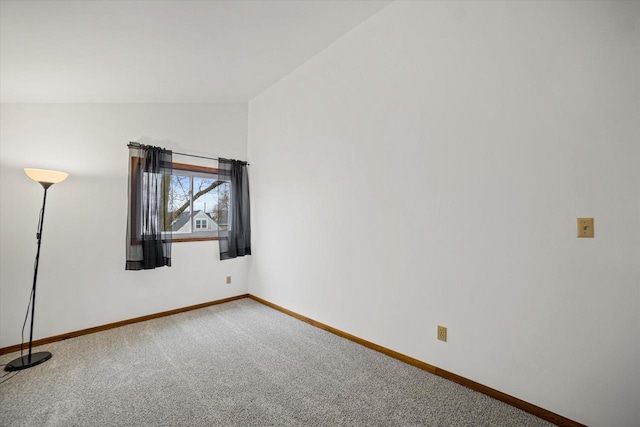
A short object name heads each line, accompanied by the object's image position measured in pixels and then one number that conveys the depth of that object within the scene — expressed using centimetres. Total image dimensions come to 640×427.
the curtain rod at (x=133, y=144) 307
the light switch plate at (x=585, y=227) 152
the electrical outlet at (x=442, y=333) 209
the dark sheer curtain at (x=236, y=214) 385
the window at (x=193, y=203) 336
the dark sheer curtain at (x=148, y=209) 308
